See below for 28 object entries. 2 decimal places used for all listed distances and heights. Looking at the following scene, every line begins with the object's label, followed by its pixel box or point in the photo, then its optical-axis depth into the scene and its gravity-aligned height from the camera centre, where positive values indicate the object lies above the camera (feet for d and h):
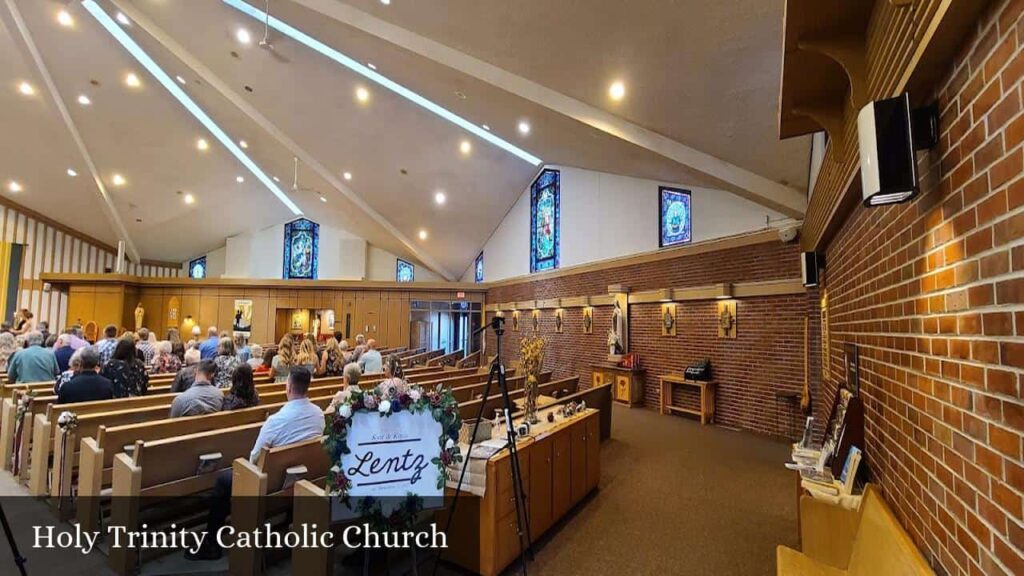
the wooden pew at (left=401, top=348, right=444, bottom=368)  35.94 -3.55
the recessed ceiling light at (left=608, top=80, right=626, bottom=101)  16.19 +8.26
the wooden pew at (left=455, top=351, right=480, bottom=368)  39.14 -3.97
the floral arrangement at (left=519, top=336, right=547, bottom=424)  13.02 -1.41
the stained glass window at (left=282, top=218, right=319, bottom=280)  54.19 +8.41
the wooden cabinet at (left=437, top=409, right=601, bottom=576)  9.21 -4.16
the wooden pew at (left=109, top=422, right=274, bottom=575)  9.09 -3.30
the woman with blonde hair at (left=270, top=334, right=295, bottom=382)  20.15 -1.93
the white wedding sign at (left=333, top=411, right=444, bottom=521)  7.29 -2.28
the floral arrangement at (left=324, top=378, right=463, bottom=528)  7.23 -1.68
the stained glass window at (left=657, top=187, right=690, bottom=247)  25.44 +5.89
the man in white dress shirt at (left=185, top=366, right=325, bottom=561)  9.75 -2.51
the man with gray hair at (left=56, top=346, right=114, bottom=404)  13.71 -2.11
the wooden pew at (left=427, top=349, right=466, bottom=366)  37.11 -3.84
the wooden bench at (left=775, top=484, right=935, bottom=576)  5.18 -3.24
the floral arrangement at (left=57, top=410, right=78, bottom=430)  10.86 -2.54
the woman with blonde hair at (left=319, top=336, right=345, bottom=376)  25.45 -2.49
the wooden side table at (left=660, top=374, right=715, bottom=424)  23.18 -4.04
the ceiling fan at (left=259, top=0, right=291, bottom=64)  23.06 +14.70
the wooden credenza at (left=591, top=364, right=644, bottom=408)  27.20 -3.83
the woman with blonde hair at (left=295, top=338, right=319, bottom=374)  20.66 -1.84
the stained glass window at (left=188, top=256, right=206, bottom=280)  54.60 +5.60
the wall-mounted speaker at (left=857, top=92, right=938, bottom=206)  4.37 +1.72
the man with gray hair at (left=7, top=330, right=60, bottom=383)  17.67 -2.03
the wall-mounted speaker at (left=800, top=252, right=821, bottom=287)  16.12 +1.87
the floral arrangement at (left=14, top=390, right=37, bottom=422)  13.87 -2.84
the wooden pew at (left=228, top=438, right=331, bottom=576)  8.80 -3.39
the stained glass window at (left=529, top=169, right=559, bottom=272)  36.36 +7.95
